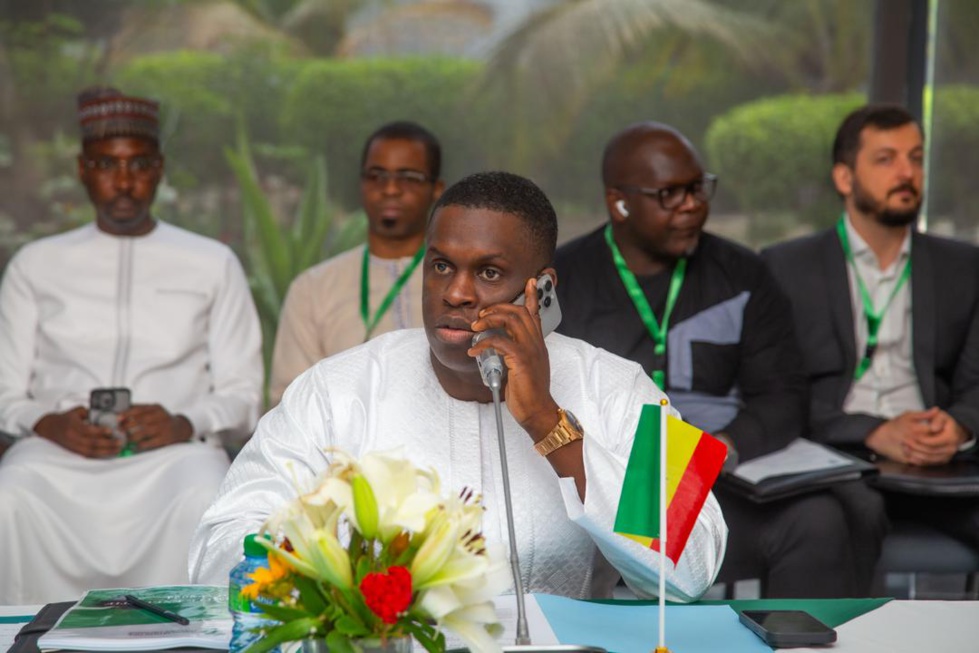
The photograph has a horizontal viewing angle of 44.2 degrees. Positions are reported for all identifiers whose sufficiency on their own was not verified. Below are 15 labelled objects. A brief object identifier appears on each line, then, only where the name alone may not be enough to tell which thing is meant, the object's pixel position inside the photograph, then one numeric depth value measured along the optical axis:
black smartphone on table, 2.15
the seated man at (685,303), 4.47
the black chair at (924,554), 4.23
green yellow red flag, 2.17
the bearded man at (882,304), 4.73
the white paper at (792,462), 4.13
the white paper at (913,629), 2.17
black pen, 2.21
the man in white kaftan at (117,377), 4.29
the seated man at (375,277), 4.92
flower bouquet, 1.66
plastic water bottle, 1.91
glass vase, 1.67
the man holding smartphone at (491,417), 2.55
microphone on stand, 1.99
